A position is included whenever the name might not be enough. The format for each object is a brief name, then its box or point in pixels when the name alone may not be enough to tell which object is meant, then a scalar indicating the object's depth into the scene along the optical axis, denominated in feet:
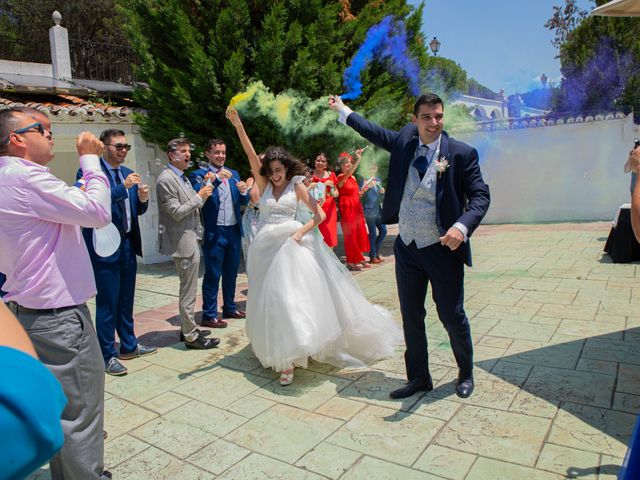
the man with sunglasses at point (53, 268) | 7.47
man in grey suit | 16.06
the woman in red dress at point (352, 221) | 28.48
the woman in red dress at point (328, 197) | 25.54
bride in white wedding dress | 13.20
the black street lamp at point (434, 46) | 35.60
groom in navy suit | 11.36
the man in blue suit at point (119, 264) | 14.17
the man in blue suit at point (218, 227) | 18.15
